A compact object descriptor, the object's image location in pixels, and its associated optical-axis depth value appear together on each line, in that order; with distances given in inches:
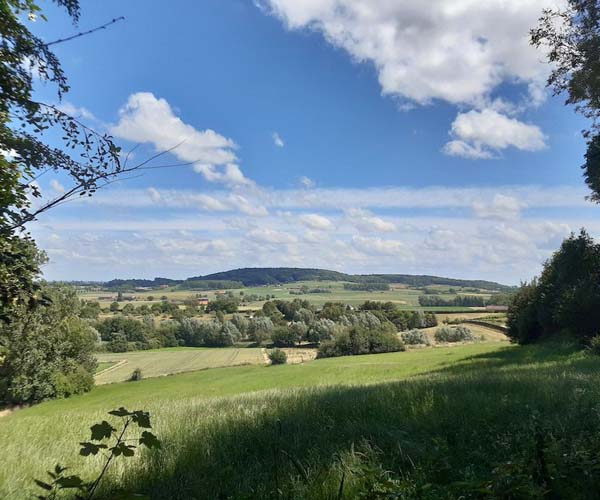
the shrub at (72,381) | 1739.7
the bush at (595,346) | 801.6
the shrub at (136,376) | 2353.7
